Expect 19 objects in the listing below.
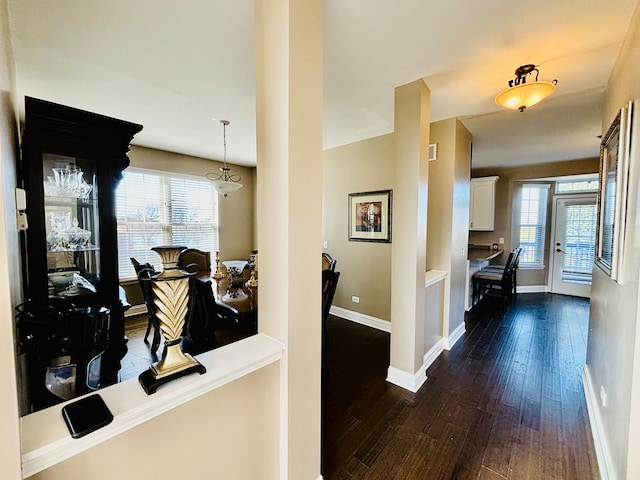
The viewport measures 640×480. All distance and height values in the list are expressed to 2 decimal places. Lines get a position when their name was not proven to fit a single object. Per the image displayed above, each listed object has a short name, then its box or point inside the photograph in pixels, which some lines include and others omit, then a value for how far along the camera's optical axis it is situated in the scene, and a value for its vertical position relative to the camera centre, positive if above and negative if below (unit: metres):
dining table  2.60 -0.75
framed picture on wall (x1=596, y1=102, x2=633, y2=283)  1.53 +0.22
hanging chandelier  3.80 +0.60
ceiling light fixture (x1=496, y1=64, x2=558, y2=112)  1.99 +1.02
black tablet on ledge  0.74 -0.55
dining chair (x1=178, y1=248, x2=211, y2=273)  4.06 -0.51
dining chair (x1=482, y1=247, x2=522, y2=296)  5.30 -0.83
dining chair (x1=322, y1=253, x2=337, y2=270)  3.38 -0.46
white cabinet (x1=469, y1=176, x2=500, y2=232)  5.46 +0.50
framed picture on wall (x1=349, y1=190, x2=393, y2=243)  3.76 +0.16
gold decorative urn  0.94 -0.32
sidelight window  5.85 +0.10
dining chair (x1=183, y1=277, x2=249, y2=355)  2.44 -0.85
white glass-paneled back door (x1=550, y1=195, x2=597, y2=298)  5.47 -0.35
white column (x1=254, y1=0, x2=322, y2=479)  1.20 +0.14
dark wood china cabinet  1.39 -0.11
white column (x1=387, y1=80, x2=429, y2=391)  2.37 -0.07
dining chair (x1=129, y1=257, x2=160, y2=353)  2.31 -0.90
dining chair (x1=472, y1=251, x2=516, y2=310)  4.53 -0.98
